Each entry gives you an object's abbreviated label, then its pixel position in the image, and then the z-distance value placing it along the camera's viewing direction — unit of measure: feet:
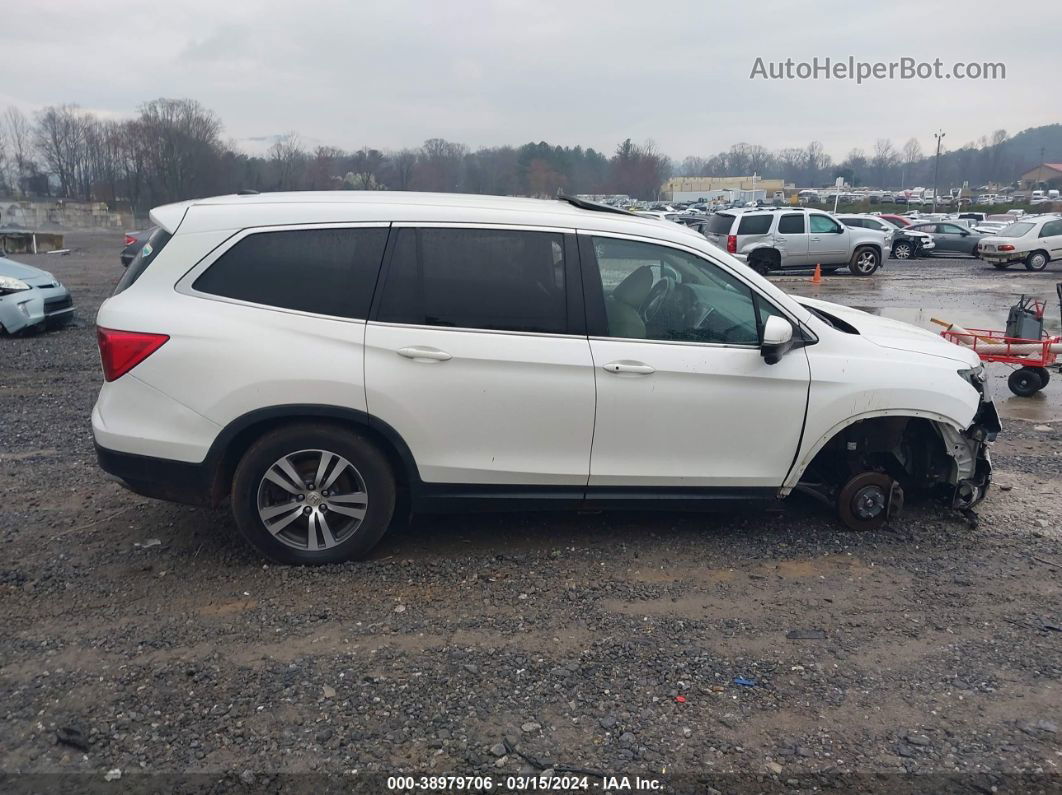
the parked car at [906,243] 103.40
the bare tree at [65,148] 286.05
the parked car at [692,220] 118.92
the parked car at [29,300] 37.96
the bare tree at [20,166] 290.89
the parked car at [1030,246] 84.43
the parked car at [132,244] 53.52
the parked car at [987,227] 116.15
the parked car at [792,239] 74.23
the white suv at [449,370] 13.84
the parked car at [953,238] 103.40
